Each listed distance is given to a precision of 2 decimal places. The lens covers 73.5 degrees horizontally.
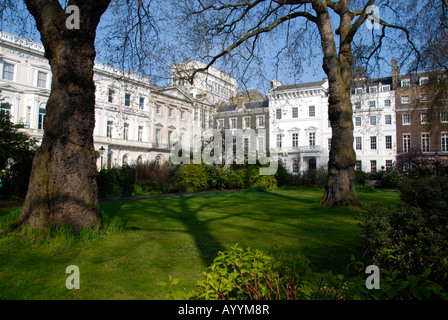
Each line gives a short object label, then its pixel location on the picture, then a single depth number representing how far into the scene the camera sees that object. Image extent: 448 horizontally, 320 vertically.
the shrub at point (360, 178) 27.95
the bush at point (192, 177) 20.25
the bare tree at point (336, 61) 10.08
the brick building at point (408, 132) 41.69
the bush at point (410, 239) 2.75
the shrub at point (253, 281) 2.28
